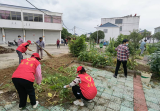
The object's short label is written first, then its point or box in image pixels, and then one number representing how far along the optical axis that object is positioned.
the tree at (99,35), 29.05
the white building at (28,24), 18.61
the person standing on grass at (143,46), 9.24
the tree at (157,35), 35.31
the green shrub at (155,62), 4.03
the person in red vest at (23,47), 4.60
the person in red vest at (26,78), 1.97
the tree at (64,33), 37.52
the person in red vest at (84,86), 2.22
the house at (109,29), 33.12
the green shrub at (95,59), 5.38
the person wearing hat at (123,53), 3.98
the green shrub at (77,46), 7.18
